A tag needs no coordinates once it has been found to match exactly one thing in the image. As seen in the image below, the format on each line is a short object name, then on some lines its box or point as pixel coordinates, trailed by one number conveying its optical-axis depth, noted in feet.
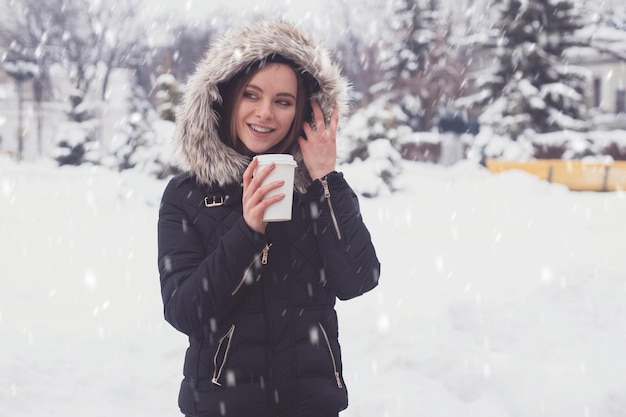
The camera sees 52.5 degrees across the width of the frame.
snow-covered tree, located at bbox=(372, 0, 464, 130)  108.88
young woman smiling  5.90
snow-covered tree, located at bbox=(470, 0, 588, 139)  69.92
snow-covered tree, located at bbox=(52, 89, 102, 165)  87.30
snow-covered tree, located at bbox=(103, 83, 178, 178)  42.39
